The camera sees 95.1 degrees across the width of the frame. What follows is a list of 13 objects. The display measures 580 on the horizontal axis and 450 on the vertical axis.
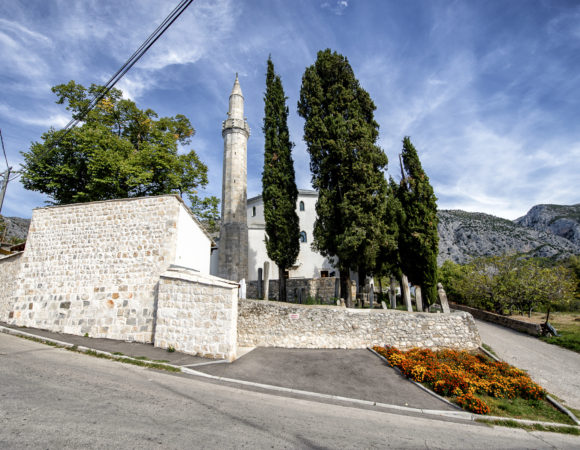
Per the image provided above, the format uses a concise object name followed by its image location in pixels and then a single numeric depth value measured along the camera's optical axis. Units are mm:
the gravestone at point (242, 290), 13354
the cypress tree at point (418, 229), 14633
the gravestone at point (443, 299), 12759
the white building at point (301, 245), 27219
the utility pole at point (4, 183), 13745
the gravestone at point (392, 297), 15098
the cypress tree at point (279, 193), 16797
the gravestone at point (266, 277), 14122
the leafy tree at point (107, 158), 16641
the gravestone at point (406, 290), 14073
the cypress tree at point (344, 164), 14156
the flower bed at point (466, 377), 7528
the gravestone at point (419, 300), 13906
